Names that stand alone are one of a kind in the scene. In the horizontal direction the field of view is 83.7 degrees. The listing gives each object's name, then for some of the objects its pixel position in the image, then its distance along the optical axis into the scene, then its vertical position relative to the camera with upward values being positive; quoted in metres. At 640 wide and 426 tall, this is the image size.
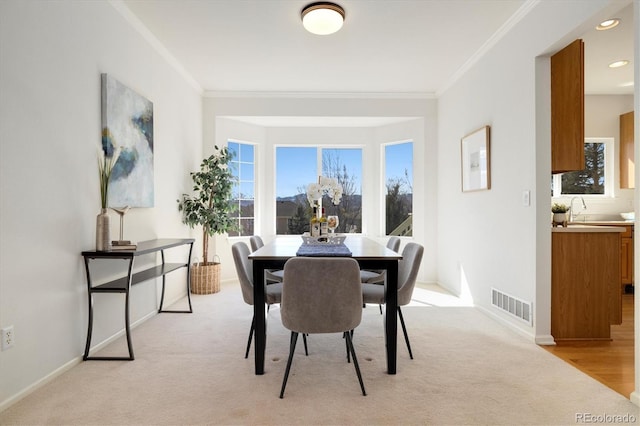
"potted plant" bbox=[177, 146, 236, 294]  4.42 +0.03
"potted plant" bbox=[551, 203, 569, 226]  3.09 -0.04
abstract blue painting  2.80 +0.62
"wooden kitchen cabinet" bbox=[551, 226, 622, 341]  2.90 -0.55
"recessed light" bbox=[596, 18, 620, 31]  3.10 +1.65
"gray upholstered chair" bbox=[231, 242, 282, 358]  2.48 -0.50
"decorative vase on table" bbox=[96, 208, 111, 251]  2.53 -0.14
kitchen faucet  5.10 +0.01
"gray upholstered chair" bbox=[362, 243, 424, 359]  2.48 -0.56
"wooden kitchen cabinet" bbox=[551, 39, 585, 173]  2.91 +0.80
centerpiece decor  3.02 +0.16
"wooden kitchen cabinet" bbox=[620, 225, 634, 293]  4.41 -0.58
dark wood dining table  2.25 -0.51
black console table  2.46 -0.52
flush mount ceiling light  2.90 +1.61
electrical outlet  1.90 -0.67
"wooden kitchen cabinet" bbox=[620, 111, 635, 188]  4.90 +0.81
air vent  2.98 -0.85
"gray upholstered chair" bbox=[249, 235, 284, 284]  3.00 -0.54
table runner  2.35 -0.27
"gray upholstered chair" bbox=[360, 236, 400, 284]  3.06 -0.56
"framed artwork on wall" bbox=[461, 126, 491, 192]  3.62 +0.55
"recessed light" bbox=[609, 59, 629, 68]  3.97 +1.66
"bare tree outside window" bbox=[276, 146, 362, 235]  6.03 +0.54
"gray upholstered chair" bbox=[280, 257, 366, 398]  1.93 -0.47
